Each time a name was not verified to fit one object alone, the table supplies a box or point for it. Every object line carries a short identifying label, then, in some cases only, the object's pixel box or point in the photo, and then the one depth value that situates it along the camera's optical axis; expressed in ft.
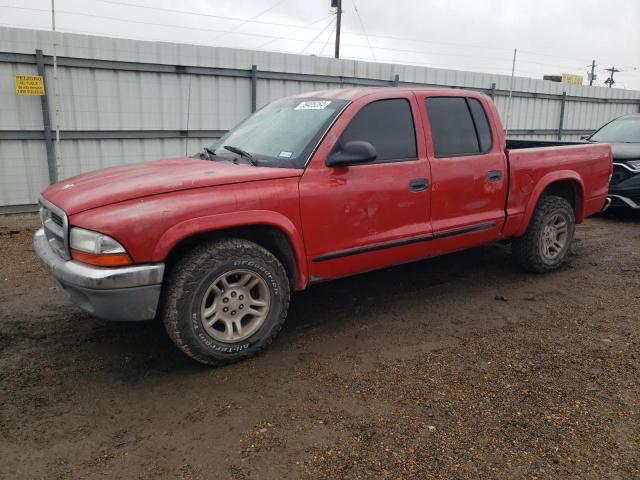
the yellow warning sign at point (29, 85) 24.68
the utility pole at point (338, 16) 76.38
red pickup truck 9.78
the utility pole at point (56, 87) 25.30
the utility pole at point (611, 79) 163.84
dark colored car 25.22
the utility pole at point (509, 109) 45.70
